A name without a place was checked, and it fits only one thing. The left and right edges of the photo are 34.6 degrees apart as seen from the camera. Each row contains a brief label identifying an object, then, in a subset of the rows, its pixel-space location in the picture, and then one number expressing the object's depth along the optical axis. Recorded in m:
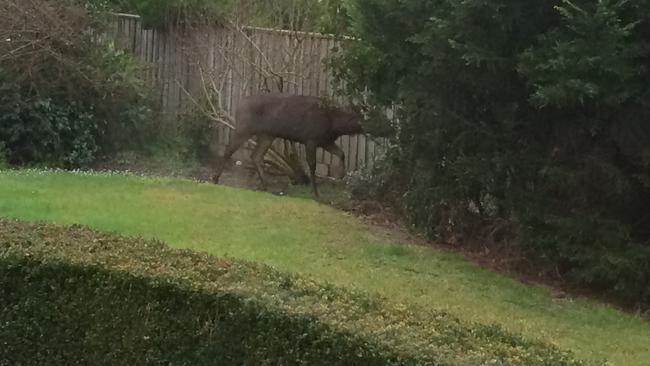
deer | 14.27
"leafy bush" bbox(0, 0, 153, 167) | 15.59
